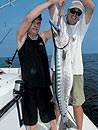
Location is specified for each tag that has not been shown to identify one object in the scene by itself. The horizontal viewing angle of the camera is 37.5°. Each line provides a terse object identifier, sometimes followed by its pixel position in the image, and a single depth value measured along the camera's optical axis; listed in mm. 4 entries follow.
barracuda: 1786
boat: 2271
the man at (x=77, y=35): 2164
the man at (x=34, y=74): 2271
